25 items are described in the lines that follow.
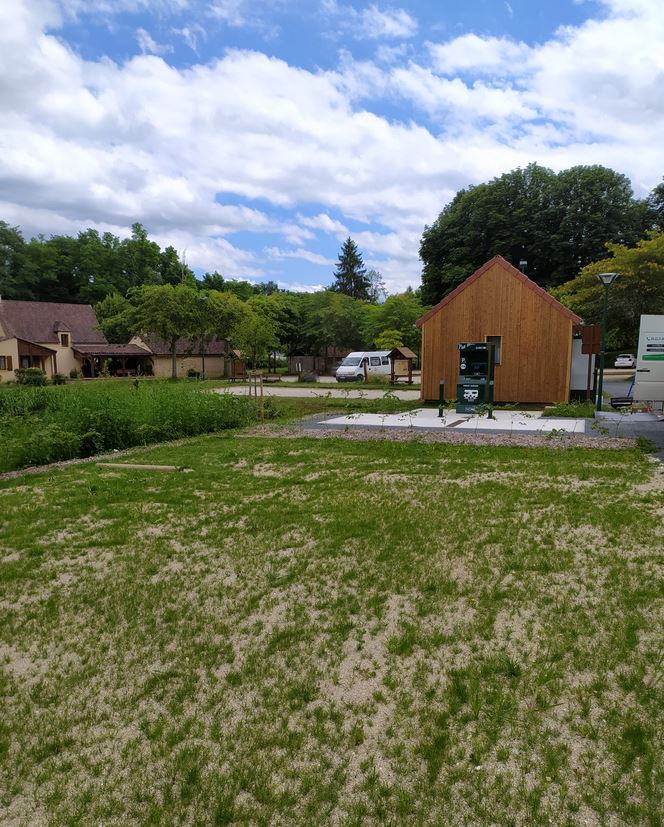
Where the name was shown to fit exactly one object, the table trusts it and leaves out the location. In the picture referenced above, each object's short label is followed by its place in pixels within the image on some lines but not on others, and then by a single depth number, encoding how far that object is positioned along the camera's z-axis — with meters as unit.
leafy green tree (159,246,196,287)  81.56
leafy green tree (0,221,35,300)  67.25
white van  36.66
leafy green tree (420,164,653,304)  44.75
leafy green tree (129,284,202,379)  42.91
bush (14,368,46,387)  38.78
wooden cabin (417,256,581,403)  19.59
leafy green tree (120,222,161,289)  78.25
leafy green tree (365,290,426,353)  44.44
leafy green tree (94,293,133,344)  50.39
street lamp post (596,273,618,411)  16.98
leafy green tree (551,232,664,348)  30.20
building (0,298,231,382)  46.84
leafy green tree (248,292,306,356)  50.59
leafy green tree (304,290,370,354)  48.56
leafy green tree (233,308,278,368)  39.28
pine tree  77.31
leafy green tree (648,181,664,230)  44.01
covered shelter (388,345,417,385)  36.34
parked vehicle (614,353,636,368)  46.62
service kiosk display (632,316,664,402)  15.32
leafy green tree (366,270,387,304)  78.62
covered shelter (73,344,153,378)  49.62
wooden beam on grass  9.00
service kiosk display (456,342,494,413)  17.70
